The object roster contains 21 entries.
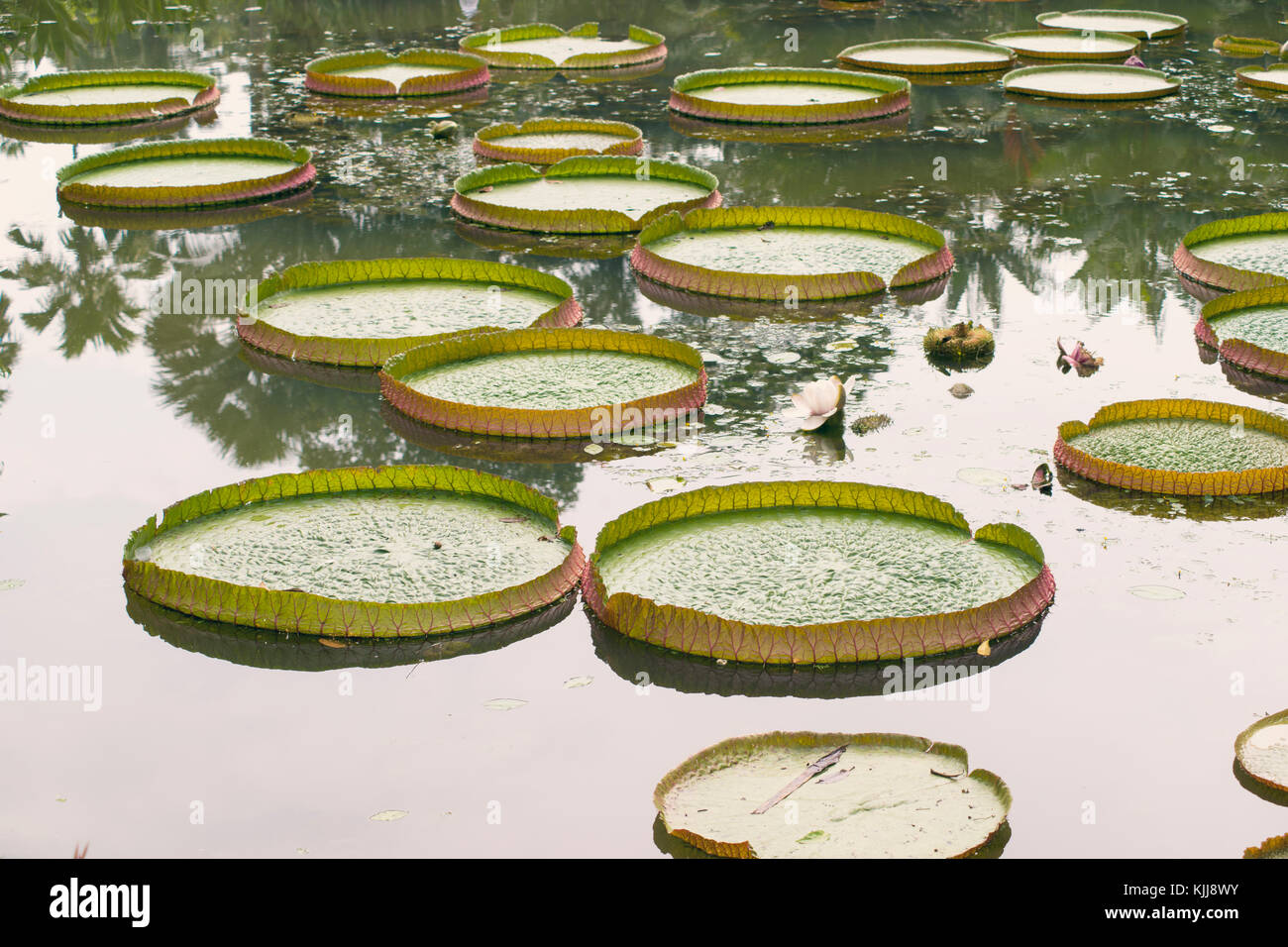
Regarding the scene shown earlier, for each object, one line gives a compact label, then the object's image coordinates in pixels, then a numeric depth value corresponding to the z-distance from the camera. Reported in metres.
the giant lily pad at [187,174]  11.55
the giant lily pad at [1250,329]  8.17
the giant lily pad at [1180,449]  6.77
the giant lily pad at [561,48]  16.86
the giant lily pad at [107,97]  14.47
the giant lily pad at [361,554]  5.73
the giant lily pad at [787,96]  14.20
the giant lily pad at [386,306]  8.60
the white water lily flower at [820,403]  7.51
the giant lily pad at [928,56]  16.30
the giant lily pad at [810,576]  5.50
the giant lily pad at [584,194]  10.88
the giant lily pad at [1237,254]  9.50
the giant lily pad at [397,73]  15.30
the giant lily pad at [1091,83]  14.92
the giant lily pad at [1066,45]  16.84
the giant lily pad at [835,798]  4.41
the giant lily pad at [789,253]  9.48
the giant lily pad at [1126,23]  18.05
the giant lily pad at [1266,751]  4.77
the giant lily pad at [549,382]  7.49
